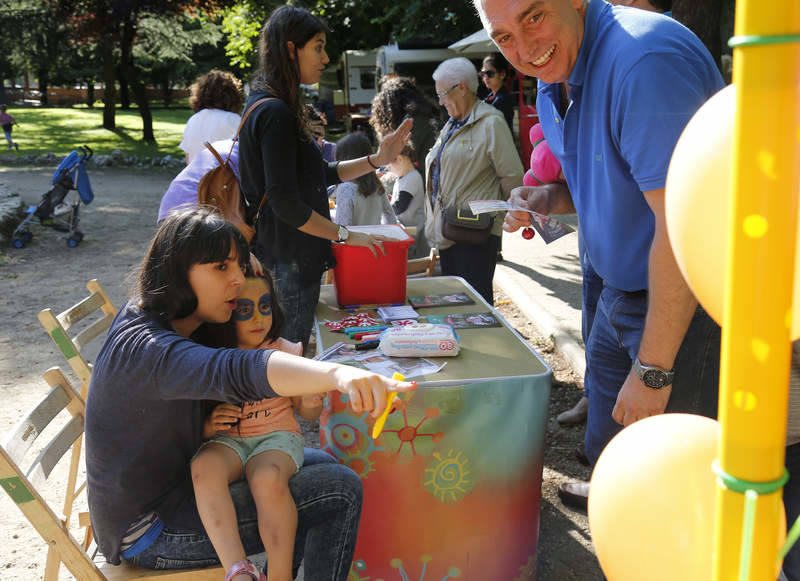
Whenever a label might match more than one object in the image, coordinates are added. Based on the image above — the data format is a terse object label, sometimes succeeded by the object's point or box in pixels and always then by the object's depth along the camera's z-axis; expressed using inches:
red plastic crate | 111.0
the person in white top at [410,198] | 189.8
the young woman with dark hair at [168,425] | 66.3
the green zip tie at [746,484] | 27.7
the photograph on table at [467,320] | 104.7
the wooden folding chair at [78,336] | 96.7
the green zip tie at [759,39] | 24.3
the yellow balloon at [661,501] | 36.9
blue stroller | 319.9
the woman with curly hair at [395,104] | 178.5
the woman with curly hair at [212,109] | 179.2
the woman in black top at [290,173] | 104.2
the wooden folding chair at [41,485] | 66.1
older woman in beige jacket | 153.8
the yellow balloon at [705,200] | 30.8
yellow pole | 24.7
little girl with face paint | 69.9
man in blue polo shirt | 59.4
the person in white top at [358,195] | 165.5
